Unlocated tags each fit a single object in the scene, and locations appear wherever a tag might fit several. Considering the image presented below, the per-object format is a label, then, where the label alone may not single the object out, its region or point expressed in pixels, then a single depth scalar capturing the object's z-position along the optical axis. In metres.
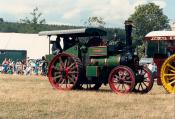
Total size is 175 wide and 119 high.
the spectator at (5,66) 37.69
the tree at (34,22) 94.78
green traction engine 15.16
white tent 52.78
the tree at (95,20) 83.19
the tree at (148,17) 90.81
